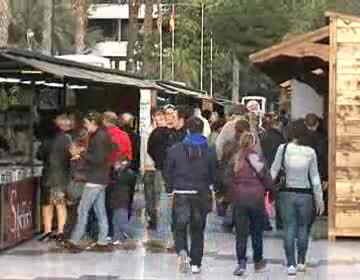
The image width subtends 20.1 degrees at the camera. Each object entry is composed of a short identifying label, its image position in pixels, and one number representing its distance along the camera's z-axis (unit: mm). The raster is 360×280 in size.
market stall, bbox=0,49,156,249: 13195
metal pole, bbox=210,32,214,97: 61388
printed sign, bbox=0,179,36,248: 13031
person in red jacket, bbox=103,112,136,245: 13664
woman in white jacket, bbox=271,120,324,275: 11297
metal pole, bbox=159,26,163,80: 51350
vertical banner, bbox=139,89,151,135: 19844
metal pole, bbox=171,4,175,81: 55938
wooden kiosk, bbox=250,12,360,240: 14227
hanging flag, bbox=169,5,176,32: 53081
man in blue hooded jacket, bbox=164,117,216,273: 11250
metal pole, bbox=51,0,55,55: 26898
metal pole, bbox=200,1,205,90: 56856
